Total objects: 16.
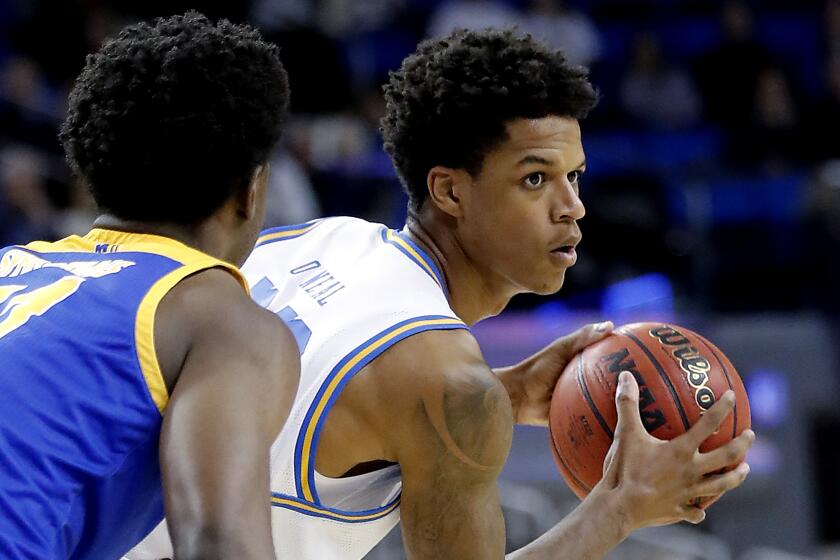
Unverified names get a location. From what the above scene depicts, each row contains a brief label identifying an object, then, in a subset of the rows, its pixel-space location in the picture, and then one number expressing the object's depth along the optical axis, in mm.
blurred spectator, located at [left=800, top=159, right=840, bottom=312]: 15328
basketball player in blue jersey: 3344
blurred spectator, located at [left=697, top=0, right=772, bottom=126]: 18422
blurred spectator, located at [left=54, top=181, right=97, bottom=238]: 13195
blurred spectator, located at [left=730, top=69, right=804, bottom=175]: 17109
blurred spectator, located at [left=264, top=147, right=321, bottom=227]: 14562
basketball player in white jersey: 5109
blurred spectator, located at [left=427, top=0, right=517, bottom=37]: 18641
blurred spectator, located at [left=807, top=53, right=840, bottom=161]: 17281
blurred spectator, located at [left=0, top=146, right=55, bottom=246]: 13109
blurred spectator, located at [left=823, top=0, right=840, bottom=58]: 18906
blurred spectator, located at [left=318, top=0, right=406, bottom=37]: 20359
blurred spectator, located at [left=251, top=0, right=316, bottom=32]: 18641
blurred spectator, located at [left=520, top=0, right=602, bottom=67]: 18812
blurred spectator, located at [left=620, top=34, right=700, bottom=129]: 18741
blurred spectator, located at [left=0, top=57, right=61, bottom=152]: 15359
